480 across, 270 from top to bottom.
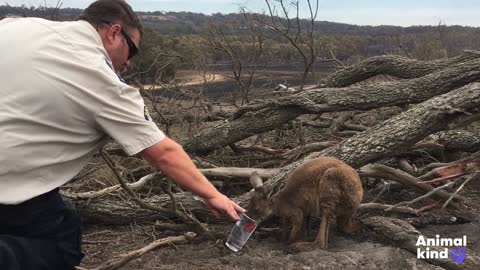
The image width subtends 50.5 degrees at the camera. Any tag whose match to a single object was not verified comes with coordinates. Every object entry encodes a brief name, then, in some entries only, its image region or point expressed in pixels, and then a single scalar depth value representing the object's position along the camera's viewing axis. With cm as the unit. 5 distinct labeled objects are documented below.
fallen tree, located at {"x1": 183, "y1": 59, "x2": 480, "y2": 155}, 589
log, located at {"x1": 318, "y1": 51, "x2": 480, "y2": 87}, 726
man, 243
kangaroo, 432
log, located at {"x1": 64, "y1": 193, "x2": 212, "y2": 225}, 512
